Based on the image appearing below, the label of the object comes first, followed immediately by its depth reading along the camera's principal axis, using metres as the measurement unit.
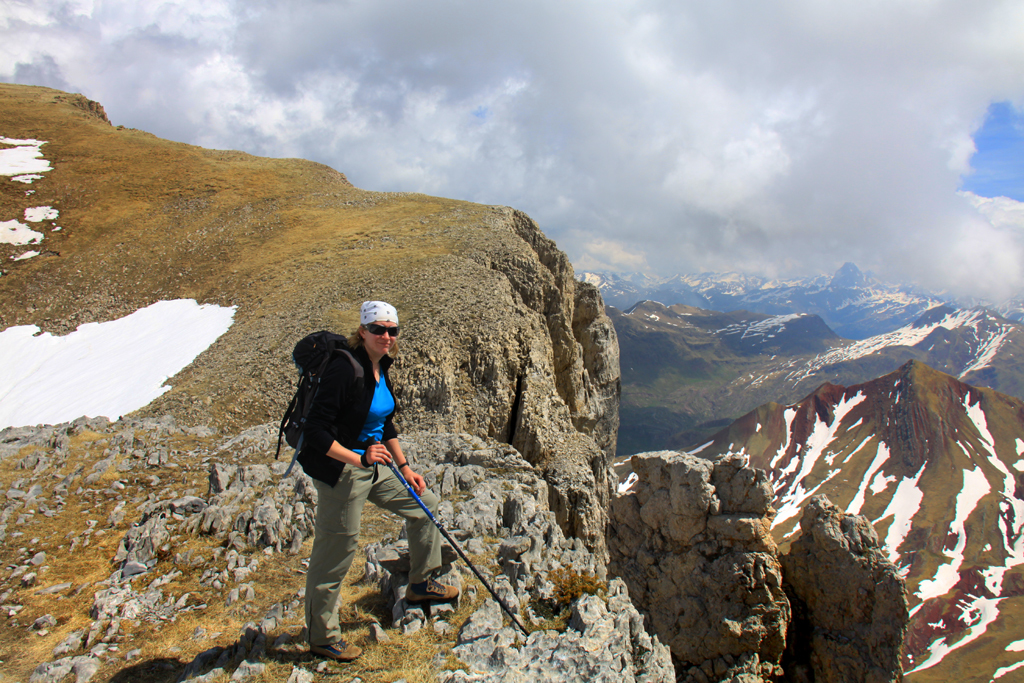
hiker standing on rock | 6.74
